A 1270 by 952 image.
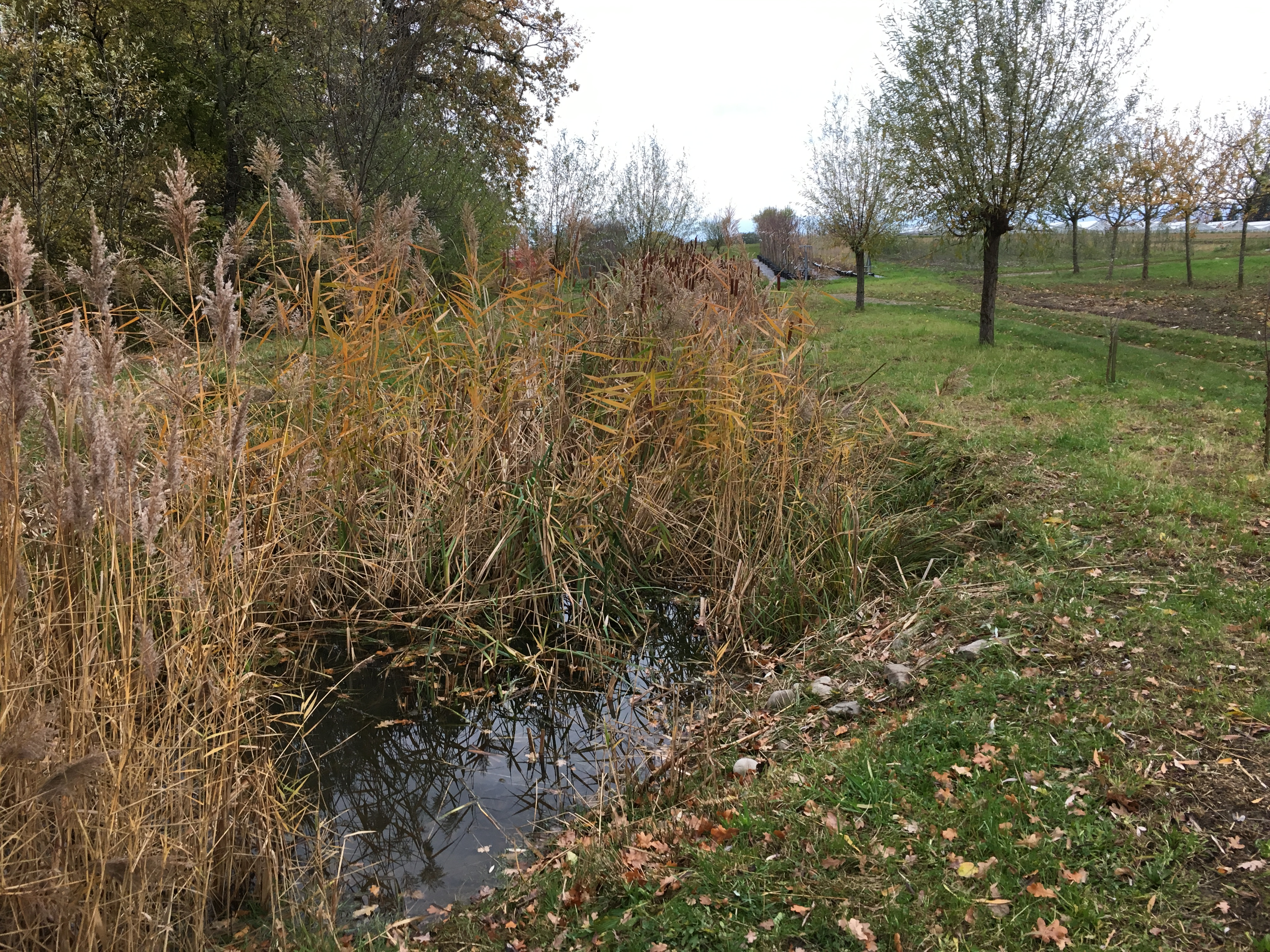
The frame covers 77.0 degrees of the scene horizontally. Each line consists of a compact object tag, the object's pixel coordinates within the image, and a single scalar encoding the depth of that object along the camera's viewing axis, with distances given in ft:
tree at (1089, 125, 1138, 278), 75.61
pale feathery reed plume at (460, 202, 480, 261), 13.38
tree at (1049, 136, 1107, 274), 38.50
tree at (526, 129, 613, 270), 56.39
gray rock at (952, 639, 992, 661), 11.98
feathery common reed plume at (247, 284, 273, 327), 9.91
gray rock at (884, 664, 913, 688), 11.68
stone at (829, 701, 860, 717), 11.40
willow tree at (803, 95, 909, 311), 60.34
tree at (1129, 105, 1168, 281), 76.79
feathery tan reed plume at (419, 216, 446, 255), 13.80
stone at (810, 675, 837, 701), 12.00
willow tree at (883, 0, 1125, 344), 37.45
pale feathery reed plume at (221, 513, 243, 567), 6.72
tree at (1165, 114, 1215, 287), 69.15
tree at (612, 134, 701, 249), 66.03
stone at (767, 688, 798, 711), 12.02
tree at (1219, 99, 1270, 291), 60.85
